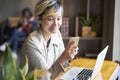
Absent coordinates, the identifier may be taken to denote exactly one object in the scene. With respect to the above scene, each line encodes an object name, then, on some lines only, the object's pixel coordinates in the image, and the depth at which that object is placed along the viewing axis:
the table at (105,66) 1.66
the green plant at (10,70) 0.88
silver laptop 1.42
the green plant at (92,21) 3.39
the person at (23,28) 4.58
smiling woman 1.79
